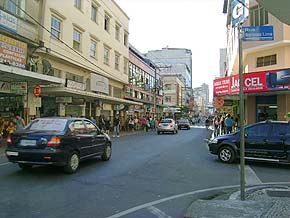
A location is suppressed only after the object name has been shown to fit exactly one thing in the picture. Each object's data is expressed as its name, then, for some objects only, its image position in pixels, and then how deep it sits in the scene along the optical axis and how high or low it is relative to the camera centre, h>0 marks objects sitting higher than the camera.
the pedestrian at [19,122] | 15.11 -0.08
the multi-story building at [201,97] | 155.32 +13.28
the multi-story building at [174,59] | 97.29 +19.95
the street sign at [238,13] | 6.36 +2.20
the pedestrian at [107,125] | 27.47 -0.30
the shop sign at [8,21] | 16.23 +5.06
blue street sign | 6.31 +1.75
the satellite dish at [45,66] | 20.34 +3.40
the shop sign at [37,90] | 17.88 +1.67
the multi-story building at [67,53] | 17.83 +4.81
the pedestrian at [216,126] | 26.13 -0.30
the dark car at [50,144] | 8.64 -0.64
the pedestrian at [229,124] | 22.38 -0.06
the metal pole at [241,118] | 6.12 +0.10
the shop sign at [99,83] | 26.56 +3.23
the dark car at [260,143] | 10.82 -0.70
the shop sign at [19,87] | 16.77 +1.71
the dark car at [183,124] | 45.47 -0.23
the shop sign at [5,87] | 16.96 +1.74
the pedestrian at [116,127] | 25.53 -0.43
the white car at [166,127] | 31.34 -0.46
